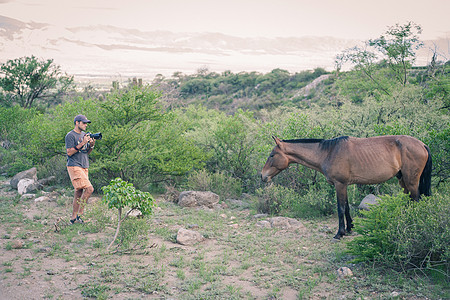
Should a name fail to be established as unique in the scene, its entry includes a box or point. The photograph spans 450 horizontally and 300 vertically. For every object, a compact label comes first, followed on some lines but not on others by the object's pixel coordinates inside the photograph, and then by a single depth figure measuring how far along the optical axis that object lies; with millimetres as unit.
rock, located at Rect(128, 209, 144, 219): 8063
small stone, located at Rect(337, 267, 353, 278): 5474
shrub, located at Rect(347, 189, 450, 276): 5215
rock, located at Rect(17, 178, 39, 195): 10895
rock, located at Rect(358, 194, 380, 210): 8555
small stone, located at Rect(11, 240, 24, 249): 6594
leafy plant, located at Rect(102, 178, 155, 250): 6438
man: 7711
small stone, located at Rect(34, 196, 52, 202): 9969
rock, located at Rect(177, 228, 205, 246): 7148
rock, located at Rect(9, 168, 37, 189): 11514
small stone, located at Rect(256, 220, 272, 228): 8219
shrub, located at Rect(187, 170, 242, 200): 11367
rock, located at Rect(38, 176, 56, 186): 11843
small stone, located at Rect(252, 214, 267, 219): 9078
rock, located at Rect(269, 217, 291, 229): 8076
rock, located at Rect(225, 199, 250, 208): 10445
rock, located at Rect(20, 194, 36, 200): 10205
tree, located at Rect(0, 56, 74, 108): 24250
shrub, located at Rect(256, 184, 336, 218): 8938
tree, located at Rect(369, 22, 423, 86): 21016
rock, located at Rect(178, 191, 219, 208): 10227
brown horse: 6934
